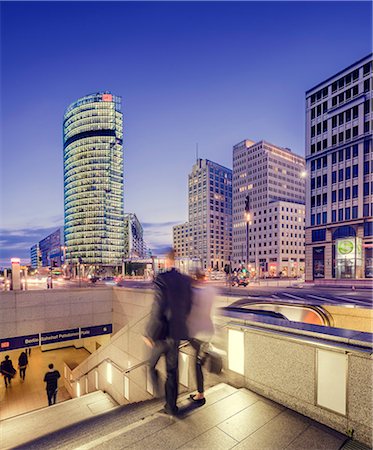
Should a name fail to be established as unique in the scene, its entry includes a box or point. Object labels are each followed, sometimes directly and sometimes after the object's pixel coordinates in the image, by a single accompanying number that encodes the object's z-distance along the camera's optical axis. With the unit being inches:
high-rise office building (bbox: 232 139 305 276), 4197.8
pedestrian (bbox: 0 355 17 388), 521.7
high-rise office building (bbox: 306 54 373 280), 1604.3
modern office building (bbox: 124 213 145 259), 6574.8
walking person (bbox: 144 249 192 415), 135.1
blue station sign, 590.9
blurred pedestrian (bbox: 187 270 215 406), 142.8
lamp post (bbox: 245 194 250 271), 949.8
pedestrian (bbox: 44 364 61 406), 419.0
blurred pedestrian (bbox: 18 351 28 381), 566.3
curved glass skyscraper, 5487.2
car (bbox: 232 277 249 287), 1354.8
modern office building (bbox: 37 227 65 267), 6699.8
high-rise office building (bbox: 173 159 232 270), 5984.3
